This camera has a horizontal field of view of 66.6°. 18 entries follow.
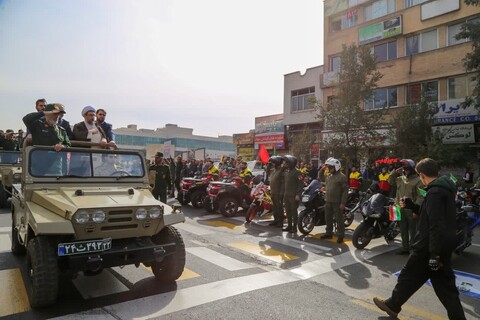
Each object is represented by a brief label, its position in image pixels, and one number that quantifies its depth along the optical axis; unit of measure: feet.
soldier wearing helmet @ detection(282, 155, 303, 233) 29.68
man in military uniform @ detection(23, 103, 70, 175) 18.33
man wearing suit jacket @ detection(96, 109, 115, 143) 23.31
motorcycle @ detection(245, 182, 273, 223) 34.40
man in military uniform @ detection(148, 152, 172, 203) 31.99
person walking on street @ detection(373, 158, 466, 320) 11.69
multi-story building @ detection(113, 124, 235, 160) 269.64
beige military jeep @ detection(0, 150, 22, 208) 35.12
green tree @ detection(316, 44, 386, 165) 54.24
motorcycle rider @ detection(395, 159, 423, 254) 22.82
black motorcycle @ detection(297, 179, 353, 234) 28.22
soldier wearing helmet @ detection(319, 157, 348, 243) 25.85
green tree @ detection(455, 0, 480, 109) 48.78
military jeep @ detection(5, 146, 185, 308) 12.79
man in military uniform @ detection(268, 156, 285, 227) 32.42
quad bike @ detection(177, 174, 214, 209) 41.04
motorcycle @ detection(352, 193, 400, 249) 23.79
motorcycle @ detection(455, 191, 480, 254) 20.98
